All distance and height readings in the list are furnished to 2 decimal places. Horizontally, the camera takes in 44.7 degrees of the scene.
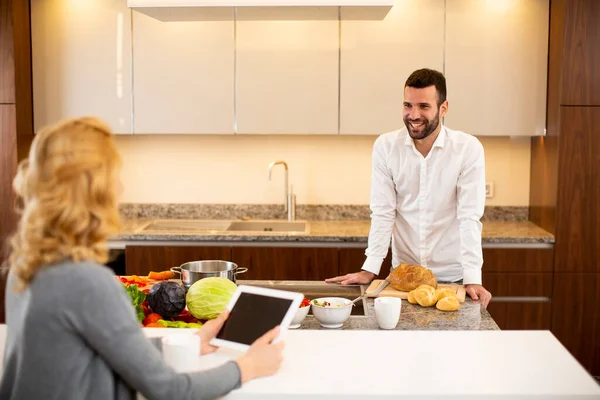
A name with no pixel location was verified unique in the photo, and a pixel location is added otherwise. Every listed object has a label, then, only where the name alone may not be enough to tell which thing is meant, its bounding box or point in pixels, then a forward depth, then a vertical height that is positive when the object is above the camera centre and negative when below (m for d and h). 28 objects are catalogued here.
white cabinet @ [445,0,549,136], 3.98 +0.43
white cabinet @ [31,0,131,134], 4.07 +0.45
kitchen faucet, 4.36 -0.36
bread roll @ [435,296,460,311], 2.34 -0.52
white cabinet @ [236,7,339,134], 4.04 +0.38
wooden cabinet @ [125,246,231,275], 3.89 -0.61
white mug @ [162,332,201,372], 1.62 -0.48
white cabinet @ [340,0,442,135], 3.99 +0.47
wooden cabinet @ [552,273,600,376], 3.91 -0.92
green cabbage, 2.13 -0.46
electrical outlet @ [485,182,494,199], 4.43 -0.28
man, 2.95 -0.20
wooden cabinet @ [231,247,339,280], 3.88 -0.64
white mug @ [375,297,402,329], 2.11 -0.49
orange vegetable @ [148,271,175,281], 2.65 -0.49
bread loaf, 2.51 -0.47
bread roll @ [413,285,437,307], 2.39 -0.50
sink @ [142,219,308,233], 4.38 -0.51
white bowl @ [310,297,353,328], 2.14 -0.51
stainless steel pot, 2.33 -0.43
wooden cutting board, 2.49 -0.52
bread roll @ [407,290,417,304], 2.42 -0.52
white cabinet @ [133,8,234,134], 4.04 +0.36
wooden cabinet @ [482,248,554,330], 3.86 -0.75
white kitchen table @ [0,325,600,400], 1.53 -0.52
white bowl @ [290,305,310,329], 2.16 -0.52
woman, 1.28 -0.25
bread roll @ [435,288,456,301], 2.40 -0.50
